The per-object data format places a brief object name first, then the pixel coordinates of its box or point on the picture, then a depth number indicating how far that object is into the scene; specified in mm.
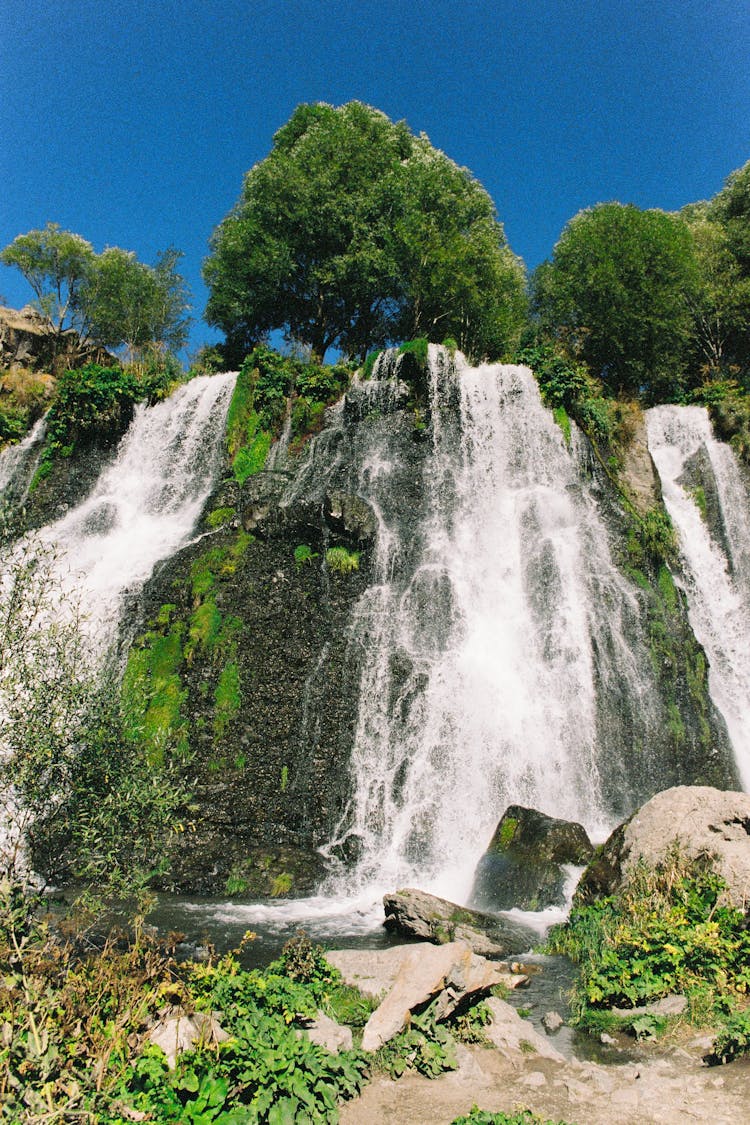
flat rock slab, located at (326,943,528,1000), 7652
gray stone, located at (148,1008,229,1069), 5176
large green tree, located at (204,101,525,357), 31766
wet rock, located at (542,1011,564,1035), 7207
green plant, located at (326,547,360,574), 19656
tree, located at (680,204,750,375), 33781
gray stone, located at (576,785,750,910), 8977
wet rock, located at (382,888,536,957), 10234
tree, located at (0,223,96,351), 37594
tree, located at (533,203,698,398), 32062
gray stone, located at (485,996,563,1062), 6442
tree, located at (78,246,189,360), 38750
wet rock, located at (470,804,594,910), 12266
